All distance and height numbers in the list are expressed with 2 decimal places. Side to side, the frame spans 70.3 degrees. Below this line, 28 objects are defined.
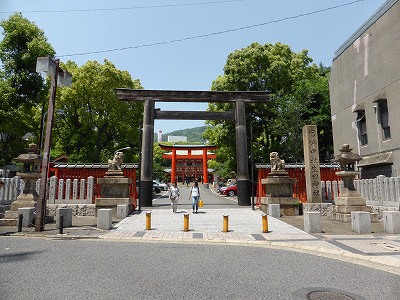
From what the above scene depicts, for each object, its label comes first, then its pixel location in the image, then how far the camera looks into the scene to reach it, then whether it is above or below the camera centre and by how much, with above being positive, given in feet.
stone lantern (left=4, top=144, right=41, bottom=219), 39.70 +0.44
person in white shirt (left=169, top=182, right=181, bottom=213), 49.34 -1.94
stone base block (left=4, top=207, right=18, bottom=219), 38.63 -4.18
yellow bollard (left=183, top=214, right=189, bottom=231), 33.91 -4.62
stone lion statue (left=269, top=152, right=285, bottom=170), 50.26 +3.63
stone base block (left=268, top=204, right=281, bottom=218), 45.75 -4.34
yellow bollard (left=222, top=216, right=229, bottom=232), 33.37 -4.84
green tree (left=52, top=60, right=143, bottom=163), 89.71 +23.88
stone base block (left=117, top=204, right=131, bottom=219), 44.16 -4.21
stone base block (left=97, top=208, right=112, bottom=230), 34.88 -4.31
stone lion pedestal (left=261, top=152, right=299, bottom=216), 48.34 -1.45
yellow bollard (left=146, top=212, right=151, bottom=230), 35.05 -4.72
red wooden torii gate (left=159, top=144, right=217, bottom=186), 148.36 +17.39
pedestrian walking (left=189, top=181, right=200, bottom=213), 49.01 -1.85
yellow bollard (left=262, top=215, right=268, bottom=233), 33.22 -4.71
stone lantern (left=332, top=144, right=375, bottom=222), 41.65 -1.52
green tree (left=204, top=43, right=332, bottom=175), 85.25 +28.63
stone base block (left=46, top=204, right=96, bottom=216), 48.93 -4.46
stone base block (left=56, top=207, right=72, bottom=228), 35.93 -4.15
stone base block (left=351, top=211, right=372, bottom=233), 32.27 -4.41
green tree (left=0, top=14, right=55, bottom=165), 71.41 +28.95
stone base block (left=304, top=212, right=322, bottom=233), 32.86 -4.46
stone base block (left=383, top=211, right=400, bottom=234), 32.01 -4.34
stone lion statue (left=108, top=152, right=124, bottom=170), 49.08 +3.76
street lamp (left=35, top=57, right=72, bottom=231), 33.63 +7.72
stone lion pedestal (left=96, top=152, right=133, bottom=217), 46.55 -1.03
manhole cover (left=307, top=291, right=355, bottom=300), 13.92 -5.58
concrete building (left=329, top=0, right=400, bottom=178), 52.54 +19.17
